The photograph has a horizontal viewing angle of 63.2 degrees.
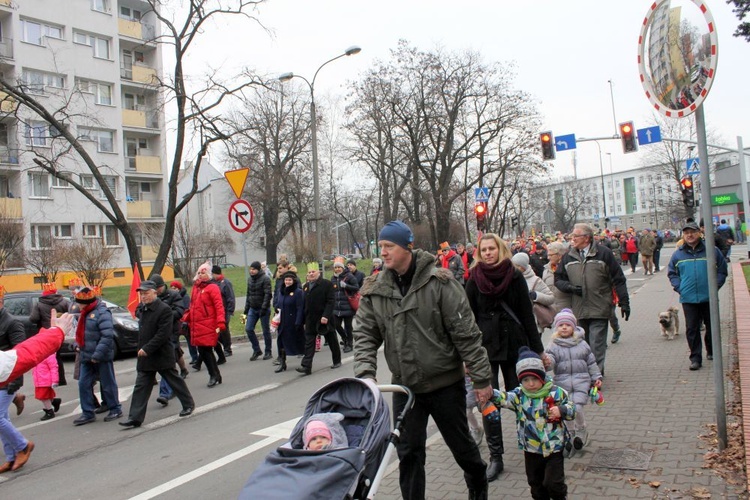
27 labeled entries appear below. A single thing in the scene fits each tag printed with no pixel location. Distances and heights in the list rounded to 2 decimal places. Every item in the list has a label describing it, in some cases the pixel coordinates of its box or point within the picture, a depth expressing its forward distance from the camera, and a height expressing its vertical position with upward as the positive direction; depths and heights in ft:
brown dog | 34.88 -5.04
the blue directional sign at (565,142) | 80.23 +13.15
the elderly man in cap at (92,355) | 26.35 -3.53
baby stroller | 9.53 -3.34
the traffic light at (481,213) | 65.31 +3.70
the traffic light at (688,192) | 81.92 +5.67
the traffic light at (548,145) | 76.43 +12.29
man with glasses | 23.60 -1.68
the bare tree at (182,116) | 56.54 +14.14
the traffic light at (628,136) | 75.25 +12.52
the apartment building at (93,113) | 123.24 +35.64
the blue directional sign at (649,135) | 81.87 +13.70
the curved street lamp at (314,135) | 71.41 +15.23
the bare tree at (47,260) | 87.25 +2.46
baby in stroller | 10.75 -3.13
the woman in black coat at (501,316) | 16.33 -1.92
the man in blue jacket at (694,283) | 25.76 -2.14
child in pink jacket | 27.32 -4.80
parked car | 44.73 -3.61
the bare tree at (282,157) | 154.13 +27.59
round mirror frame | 14.21 +4.24
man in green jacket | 12.38 -1.93
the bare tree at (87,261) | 85.35 +1.81
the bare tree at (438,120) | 117.91 +26.04
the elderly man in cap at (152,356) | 25.17 -3.63
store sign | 217.36 +11.27
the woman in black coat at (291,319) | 34.91 -3.38
